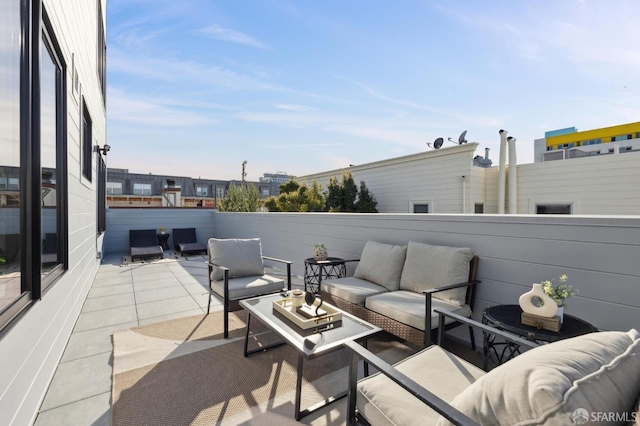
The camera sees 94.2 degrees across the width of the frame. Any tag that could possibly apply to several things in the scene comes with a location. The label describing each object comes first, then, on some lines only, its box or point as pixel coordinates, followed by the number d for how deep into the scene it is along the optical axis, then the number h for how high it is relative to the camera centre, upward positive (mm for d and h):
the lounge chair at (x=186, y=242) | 8336 -1060
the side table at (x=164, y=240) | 9172 -999
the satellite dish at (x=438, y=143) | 9266 +2061
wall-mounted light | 6707 +1325
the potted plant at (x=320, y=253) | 4129 -624
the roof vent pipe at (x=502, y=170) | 7664 +997
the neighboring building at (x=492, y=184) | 6422 +625
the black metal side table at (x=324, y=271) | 3859 -968
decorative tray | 2188 -837
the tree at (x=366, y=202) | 9461 +202
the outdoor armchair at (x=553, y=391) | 737 -490
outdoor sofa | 2486 -827
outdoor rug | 1988 -1374
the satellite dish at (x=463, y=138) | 8922 +2123
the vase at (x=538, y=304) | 1889 -625
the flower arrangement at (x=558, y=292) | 1925 -550
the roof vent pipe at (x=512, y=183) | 7617 +660
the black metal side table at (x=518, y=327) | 1817 -770
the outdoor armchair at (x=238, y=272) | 3324 -800
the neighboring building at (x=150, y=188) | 20508 +1517
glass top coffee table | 1909 -896
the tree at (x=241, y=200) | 10102 +272
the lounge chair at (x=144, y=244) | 7354 -1031
